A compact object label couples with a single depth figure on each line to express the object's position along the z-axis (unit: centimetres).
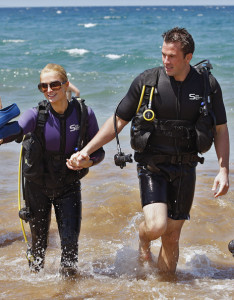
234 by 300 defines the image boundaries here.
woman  424
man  416
